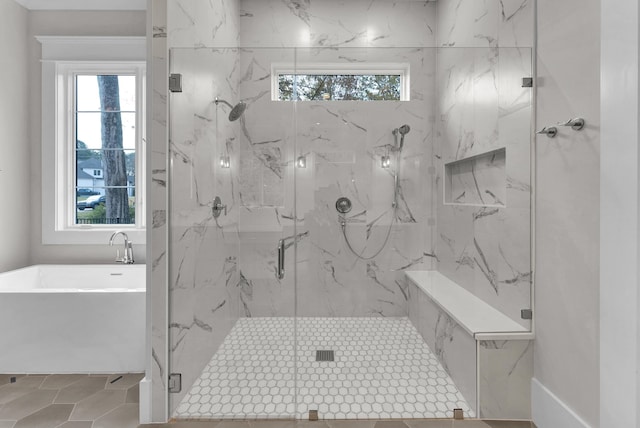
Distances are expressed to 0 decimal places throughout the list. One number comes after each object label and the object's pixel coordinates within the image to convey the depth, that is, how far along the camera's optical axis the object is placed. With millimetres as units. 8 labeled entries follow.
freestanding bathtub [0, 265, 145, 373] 2010
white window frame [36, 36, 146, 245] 2799
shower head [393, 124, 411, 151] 1889
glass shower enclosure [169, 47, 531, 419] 1794
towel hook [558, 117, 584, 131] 1363
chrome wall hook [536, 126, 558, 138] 1515
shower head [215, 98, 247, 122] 1842
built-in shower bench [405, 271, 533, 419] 1641
